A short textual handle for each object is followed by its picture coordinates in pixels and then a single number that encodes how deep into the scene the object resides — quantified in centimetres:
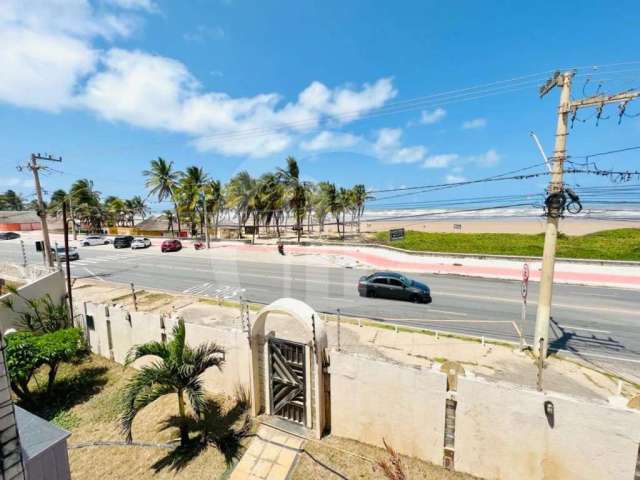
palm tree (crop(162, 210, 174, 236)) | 5429
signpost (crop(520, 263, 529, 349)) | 924
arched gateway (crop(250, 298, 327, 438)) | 646
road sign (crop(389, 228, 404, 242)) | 2684
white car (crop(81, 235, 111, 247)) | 4041
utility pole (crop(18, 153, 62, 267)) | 1852
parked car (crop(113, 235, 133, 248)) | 3725
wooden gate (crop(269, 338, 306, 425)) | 680
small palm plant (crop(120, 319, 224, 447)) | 611
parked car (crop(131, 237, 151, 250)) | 3653
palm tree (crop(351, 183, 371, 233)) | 5108
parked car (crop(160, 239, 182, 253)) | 3359
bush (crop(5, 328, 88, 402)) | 831
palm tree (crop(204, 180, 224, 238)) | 4184
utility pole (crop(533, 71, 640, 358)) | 861
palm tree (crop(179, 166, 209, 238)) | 4169
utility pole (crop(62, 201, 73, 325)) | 1182
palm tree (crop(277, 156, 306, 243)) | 3606
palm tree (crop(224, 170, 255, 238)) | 4281
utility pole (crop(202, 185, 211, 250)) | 3359
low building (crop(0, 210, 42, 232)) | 6206
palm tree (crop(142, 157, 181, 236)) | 4578
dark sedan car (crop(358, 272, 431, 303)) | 1533
